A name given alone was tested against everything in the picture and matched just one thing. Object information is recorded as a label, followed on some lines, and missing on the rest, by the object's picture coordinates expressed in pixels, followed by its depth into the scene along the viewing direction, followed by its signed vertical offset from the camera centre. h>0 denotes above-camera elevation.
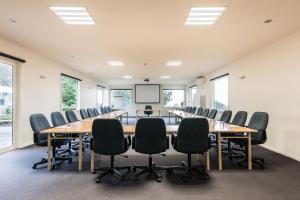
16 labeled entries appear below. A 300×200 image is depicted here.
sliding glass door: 4.58 -0.13
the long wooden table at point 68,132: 3.22 -0.55
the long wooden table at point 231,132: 3.26 -0.58
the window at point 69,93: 7.69 +0.34
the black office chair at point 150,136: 2.86 -0.55
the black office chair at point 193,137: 2.89 -0.56
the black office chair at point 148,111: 11.89 -0.66
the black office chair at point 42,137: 3.45 -0.70
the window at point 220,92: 7.91 +0.39
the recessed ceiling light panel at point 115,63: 6.99 +1.43
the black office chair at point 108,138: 2.84 -0.57
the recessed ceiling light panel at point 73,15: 3.05 +1.48
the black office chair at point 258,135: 3.52 -0.66
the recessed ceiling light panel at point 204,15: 3.06 +1.50
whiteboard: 14.44 +0.67
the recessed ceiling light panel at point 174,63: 6.84 +1.45
